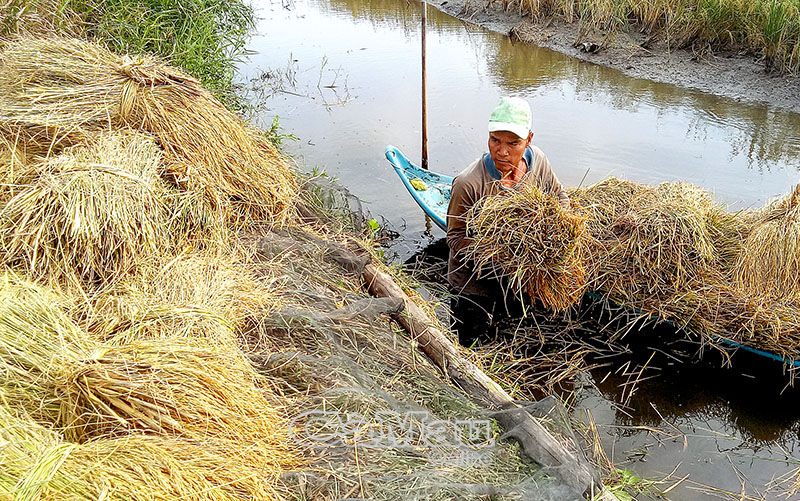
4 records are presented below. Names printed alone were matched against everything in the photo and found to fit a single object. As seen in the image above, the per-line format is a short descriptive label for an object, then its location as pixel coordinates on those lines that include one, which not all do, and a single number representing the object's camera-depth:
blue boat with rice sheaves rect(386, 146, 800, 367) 5.00
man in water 3.56
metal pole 6.08
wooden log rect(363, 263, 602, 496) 2.19
